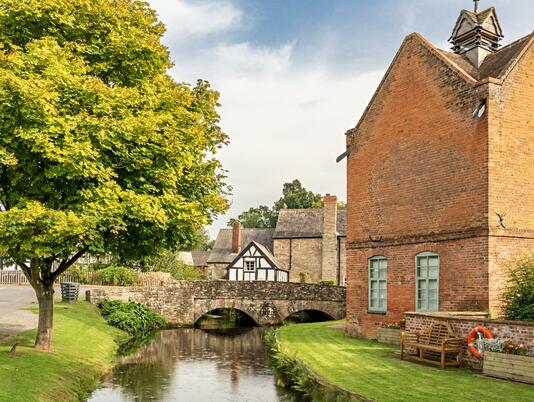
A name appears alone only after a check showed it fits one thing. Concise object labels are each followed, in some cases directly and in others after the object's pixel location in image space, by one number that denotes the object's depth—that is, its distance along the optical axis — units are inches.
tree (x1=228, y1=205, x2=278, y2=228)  3919.8
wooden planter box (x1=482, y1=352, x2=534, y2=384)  471.2
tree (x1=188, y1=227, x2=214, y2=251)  3881.2
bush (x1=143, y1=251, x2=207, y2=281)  1867.6
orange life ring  531.5
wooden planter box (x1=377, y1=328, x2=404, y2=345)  730.8
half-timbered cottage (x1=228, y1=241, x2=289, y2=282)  2050.9
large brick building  649.0
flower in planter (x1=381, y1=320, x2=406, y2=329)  732.0
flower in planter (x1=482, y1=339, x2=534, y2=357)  487.8
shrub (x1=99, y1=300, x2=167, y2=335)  1108.0
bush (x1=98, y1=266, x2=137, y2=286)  1498.5
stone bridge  1370.6
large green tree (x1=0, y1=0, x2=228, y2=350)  467.5
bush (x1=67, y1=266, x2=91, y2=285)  1576.0
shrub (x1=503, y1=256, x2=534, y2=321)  535.4
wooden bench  557.3
